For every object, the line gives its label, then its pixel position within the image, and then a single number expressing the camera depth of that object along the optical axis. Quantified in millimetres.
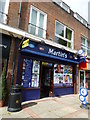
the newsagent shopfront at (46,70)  6314
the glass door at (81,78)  10578
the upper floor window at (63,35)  8843
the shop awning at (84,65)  9803
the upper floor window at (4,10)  5891
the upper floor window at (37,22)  7181
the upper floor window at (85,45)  11831
